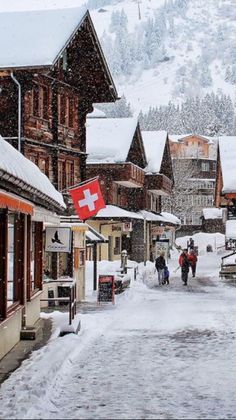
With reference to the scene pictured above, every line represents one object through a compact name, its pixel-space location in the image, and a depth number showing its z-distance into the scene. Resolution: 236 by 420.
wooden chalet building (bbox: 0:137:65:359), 10.97
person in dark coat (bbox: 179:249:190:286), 33.64
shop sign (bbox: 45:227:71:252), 20.64
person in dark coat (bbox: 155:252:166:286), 34.22
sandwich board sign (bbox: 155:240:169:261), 42.66
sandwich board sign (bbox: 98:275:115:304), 22.34
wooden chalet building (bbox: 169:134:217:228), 86.44
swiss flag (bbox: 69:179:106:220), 22.89
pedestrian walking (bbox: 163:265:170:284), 34.19
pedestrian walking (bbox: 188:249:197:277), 40.16
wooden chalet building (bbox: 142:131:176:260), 53.88
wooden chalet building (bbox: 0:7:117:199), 25.70
